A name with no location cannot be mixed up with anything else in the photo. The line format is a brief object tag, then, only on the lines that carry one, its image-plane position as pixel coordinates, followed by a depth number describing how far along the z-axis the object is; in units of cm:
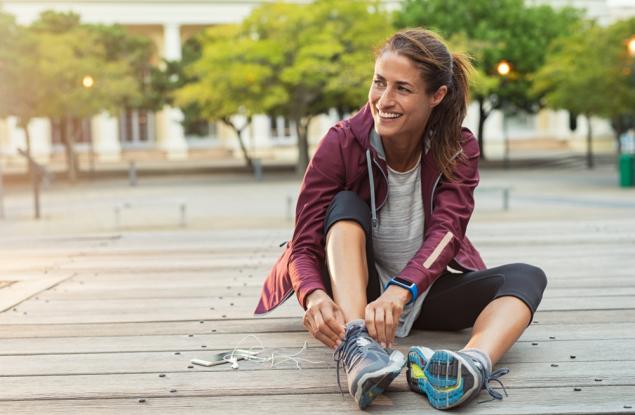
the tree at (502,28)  3597
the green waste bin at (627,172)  2383
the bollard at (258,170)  3194
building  5075
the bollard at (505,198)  1609
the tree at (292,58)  2917
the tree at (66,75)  2920
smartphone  316
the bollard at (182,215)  1401
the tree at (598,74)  2486
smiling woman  307
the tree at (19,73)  2734
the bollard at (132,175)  3075
